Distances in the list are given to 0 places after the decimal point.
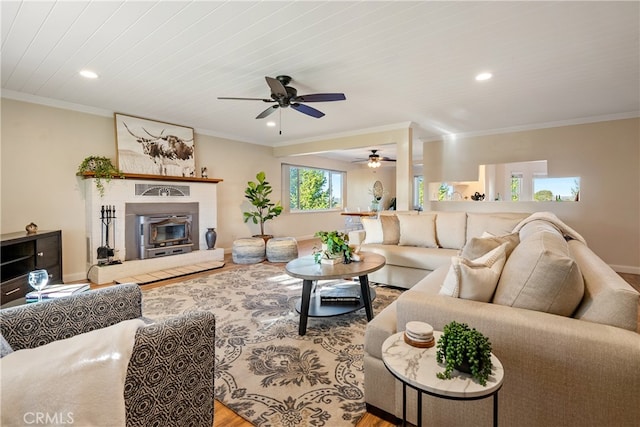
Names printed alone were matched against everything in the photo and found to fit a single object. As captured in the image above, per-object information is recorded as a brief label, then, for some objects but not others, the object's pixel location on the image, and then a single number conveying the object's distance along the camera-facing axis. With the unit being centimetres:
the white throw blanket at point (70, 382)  75
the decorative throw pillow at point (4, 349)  91
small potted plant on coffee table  298
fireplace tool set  419
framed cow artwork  458
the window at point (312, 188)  804
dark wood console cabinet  306
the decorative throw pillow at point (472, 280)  149
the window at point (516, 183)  651
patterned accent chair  100
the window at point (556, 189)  496
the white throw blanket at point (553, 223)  246
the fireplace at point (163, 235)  463
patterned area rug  167
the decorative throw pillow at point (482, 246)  194
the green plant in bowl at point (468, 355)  99
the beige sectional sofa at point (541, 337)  111
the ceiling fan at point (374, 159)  760
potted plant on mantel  420
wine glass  189
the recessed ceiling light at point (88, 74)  307
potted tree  613
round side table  95
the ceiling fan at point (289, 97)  287
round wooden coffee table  254
